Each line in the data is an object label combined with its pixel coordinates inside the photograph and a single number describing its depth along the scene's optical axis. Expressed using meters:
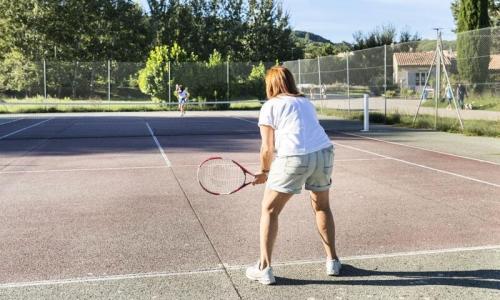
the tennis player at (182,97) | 29.59
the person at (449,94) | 17.80
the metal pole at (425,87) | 18.55
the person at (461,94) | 18.05
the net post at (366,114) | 18.54
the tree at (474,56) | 16.97
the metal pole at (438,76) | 18.28
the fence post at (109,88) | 37.09
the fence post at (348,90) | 25.98
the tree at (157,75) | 36.19
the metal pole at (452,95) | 17.48
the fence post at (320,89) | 29.96
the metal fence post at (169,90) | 36.41
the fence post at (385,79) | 21.91
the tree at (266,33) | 66.69
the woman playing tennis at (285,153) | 4.43
